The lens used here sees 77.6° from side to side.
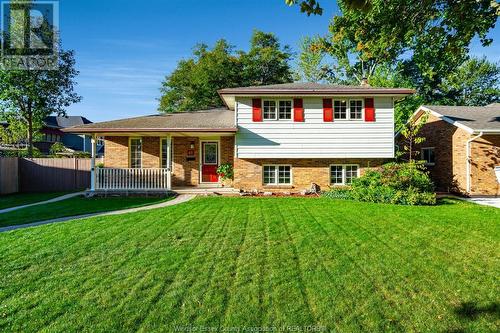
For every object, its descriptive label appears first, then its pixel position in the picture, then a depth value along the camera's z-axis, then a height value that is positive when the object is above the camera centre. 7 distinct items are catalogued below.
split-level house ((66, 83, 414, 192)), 13.99 +1.69
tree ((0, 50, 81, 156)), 20.02 +5.35
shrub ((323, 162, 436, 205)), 11.41 -0.70
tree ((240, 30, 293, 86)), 30.99 +10.59
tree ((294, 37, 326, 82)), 33.22 +11.28
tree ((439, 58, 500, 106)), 35.56 +9.85
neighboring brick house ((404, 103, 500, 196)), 13.99 +0.87
